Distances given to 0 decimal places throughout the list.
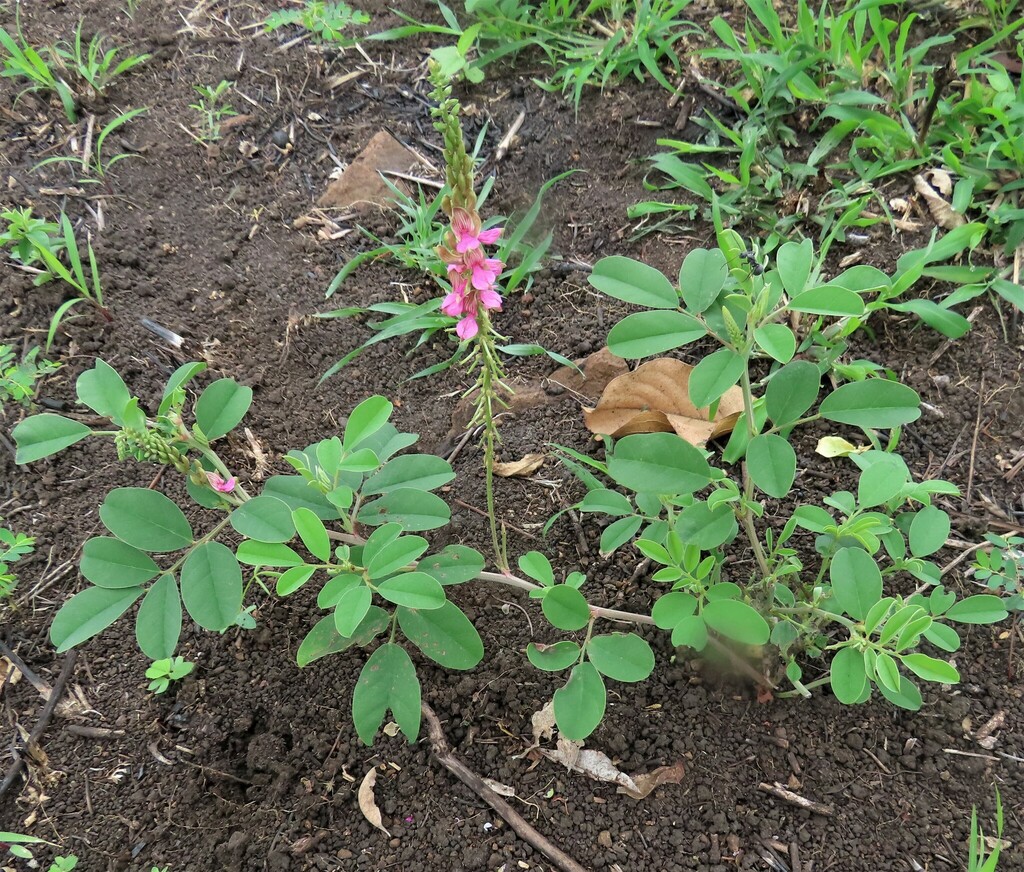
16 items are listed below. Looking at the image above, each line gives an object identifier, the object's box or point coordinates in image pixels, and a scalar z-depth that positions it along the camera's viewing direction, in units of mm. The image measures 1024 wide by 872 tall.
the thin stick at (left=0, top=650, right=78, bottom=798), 401
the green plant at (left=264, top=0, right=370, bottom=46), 643
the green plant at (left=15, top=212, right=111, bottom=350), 519
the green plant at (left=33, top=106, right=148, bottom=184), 590
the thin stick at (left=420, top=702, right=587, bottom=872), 375
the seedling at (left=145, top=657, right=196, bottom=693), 416
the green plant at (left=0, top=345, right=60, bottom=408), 485
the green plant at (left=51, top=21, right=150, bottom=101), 629
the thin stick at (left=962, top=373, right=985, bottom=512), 438
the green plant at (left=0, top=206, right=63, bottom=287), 528
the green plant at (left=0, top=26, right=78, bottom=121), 617
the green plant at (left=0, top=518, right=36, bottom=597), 435
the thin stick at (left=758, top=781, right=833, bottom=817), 376
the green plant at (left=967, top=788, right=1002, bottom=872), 325
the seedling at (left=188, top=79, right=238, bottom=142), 609
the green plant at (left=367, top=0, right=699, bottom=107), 600
